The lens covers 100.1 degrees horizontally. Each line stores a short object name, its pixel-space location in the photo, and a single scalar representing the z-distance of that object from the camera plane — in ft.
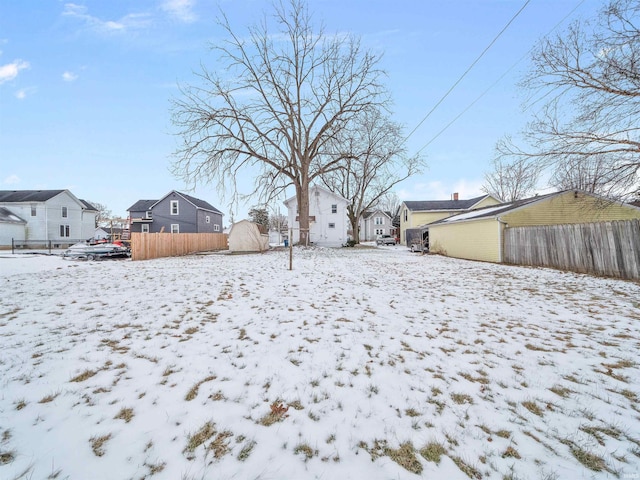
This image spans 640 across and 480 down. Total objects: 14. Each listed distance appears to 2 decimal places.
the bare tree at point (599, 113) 26.43
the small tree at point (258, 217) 162.93
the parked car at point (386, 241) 123.54
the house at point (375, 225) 199.14
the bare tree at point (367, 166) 73.42
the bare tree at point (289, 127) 61.26
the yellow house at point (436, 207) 100.99
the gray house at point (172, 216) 101.35
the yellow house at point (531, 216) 45.09
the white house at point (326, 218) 100.58
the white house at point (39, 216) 90.53
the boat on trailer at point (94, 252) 54.65
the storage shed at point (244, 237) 67.77
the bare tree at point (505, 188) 110.78
